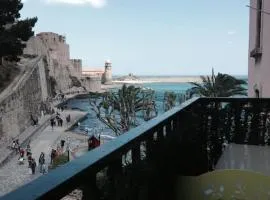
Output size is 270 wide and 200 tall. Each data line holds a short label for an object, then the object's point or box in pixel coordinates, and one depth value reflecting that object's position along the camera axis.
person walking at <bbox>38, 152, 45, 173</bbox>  14.85
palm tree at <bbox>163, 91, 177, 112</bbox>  25.23
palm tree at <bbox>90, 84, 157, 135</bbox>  22.11
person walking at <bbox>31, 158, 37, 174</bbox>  14.73
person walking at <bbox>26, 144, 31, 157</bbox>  16.71
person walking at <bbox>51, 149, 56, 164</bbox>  15.51
